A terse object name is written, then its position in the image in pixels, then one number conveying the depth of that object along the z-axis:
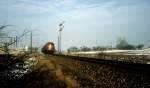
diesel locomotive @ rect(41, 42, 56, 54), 65.81
